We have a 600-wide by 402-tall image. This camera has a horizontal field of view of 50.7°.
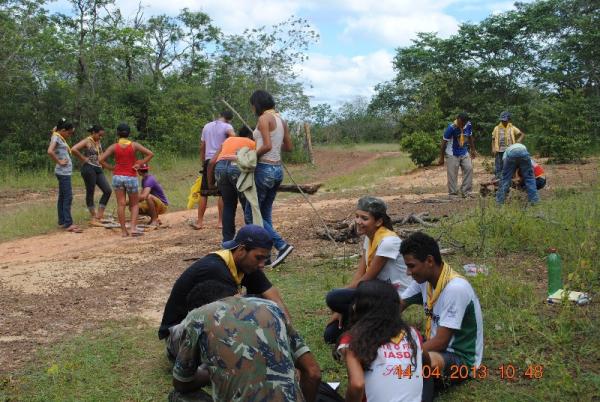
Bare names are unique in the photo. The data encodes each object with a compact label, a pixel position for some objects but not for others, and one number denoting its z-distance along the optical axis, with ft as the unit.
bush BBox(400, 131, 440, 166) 58.70
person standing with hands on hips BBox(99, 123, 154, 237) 27.81
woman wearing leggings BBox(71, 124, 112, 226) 31.14
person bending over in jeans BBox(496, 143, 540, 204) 29.22
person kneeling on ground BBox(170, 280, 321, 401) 8.70
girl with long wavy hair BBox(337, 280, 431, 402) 9.70
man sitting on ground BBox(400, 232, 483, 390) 11.71
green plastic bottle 16.05
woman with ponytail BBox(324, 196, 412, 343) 14.19
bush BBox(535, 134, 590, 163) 52.54
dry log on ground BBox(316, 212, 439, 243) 25.46
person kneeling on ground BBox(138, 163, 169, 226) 30.86
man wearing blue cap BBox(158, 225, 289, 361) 11.96
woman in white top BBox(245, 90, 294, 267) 20.56
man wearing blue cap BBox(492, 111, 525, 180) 37.37
